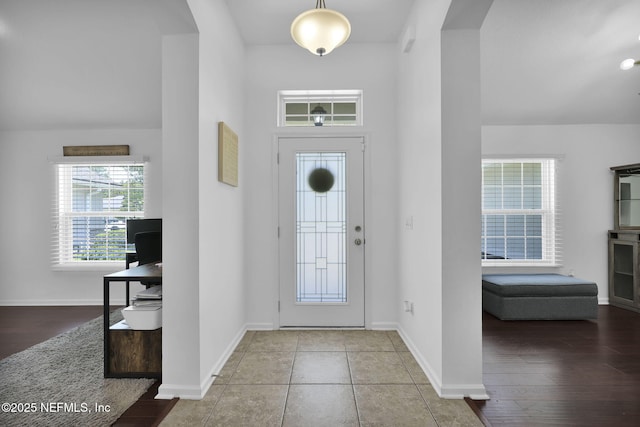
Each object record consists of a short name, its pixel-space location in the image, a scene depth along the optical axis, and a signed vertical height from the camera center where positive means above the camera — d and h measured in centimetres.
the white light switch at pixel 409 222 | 303 -5
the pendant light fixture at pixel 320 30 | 211 +118
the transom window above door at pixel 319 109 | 376 +118
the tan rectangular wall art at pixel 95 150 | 443 +86
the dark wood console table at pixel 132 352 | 242 -96
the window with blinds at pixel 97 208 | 455 +11
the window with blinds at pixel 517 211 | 464 +7
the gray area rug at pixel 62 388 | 198 -114
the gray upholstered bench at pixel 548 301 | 378 -93
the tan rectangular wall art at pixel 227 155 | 267 +51
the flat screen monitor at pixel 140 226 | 382 -11
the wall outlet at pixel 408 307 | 303 -81
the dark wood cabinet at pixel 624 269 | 415 -65
